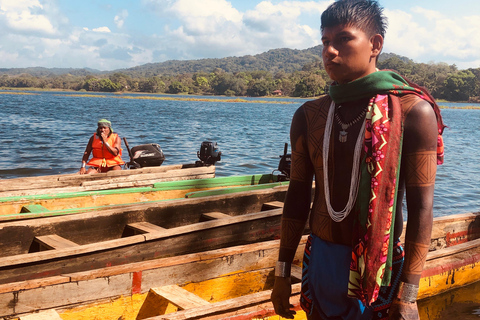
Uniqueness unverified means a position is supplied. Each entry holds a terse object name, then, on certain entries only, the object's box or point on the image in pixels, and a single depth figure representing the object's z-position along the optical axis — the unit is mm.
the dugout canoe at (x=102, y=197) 5820
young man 1669
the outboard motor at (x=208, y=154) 9062
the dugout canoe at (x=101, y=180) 6645
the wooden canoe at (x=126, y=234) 4238
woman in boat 8617
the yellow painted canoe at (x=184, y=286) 3363
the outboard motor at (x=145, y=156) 8938
